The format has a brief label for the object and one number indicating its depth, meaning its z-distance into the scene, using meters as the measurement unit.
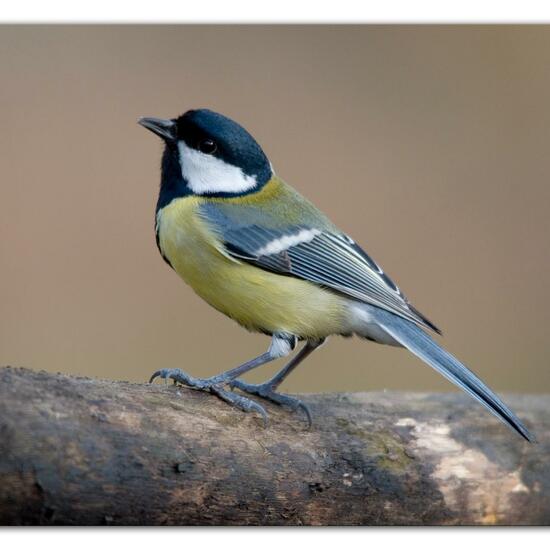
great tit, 3.27
